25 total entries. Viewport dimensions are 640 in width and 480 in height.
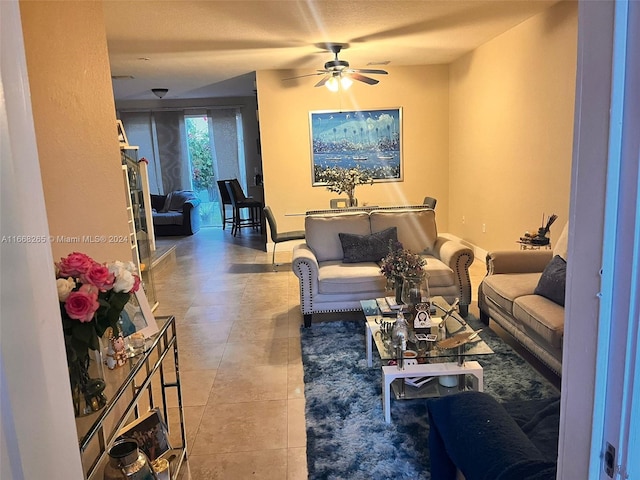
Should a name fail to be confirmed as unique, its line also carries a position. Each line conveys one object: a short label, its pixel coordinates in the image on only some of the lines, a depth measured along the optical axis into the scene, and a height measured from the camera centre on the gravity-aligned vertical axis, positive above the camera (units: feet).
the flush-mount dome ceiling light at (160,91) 25.84 +4.38
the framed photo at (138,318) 5.70 -1.77
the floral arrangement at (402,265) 10.01 -2.18
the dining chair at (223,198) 29.60 -1.81
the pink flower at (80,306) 4.02 -1.10
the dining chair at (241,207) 28.81 -2.39
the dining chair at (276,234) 18.90 -2.76
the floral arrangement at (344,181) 18.99 -0.69
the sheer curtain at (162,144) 31.50 +1.80
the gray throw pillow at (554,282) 9.58 -2.59
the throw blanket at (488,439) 4.29 -2.82
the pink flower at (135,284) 4.72 -1.11
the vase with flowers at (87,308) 4.08 -1.18
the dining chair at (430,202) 18.80 -1.67
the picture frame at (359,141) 22.70 +1.04
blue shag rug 6.98 -4.34
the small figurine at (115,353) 5.29 -1.99
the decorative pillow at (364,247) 13.96 -2.46
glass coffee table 8.14 -3.51
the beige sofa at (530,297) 8.91 -2.97
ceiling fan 17.58 +3.40
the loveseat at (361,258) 12.70 -2.74
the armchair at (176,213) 29.22 -2.57
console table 4.26 -2.58
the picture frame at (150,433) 6.04 -3.35
